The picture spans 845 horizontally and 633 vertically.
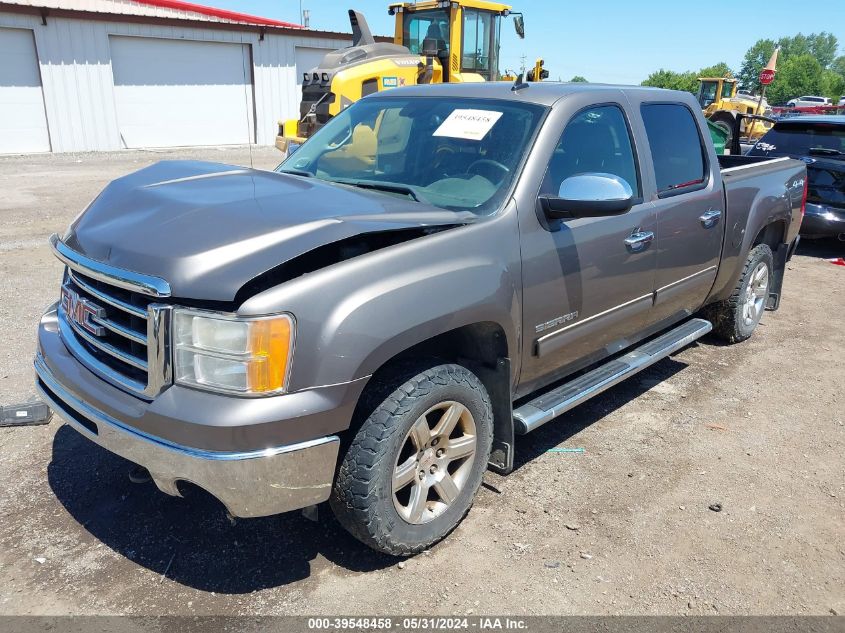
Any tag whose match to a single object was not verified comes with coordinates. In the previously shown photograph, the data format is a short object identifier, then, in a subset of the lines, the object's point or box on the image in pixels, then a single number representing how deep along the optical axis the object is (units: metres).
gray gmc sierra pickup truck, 2.37
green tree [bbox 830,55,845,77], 126.64
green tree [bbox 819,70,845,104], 84.81
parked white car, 54.41
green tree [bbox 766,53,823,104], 90.56
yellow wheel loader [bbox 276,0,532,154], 11.91
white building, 19.53
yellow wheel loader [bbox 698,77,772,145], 25.02
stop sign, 22.08
